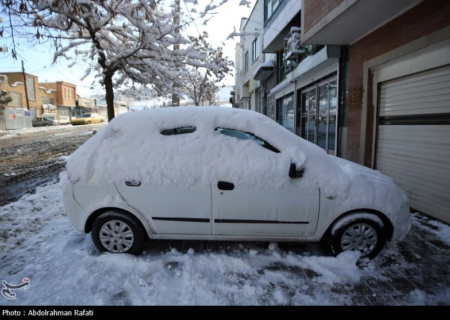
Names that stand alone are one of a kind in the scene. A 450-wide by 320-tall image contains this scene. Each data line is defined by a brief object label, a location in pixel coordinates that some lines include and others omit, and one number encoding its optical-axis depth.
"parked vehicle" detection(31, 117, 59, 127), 33.47
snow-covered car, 3.01
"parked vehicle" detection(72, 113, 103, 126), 35.88
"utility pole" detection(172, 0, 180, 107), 8.17
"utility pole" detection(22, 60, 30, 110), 34.94
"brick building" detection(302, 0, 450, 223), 4.37
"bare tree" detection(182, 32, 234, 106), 15.93
